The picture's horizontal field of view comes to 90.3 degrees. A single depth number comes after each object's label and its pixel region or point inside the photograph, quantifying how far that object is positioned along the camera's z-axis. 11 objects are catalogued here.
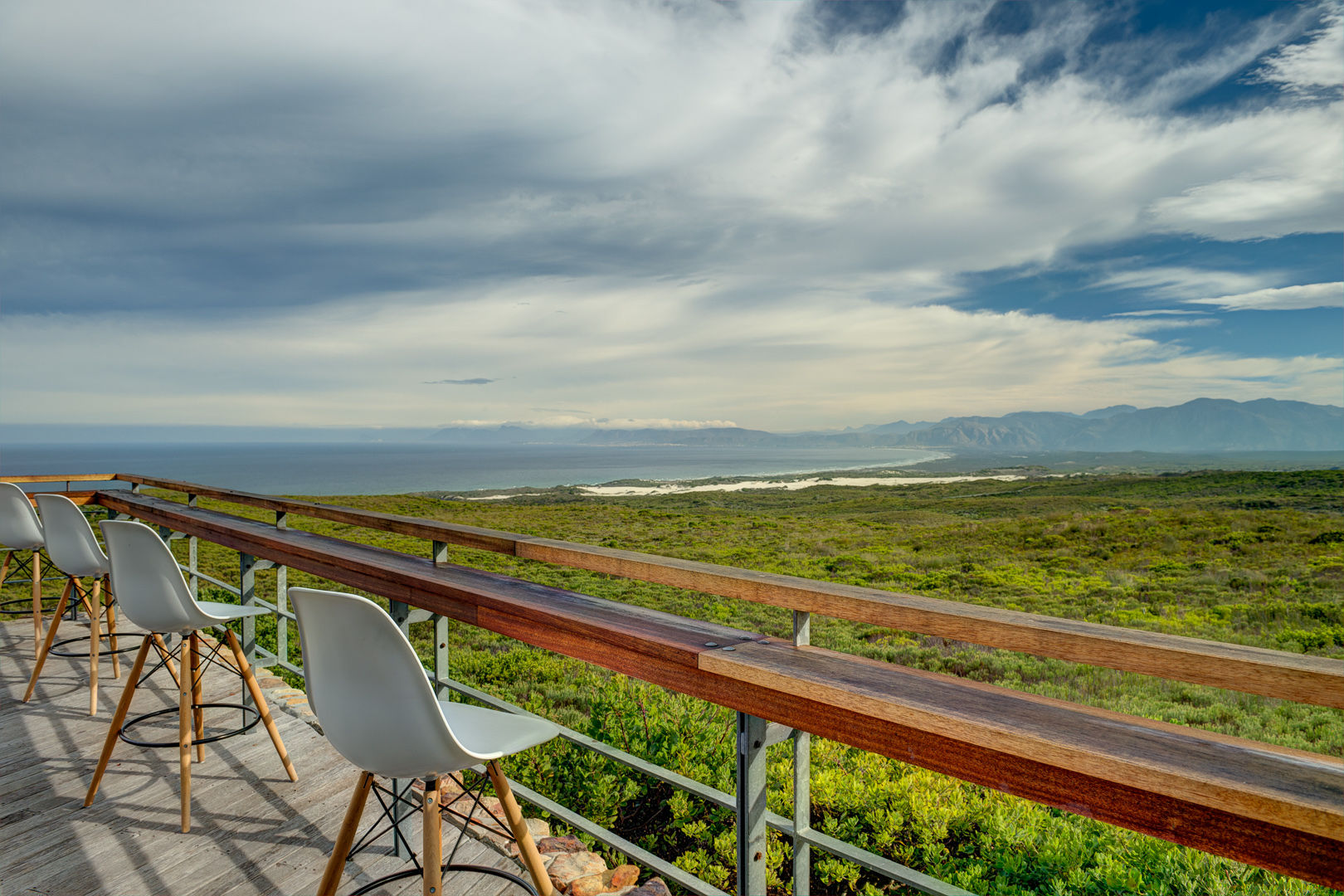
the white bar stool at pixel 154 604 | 2.35
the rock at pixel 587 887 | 2.26
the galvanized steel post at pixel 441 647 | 2.19
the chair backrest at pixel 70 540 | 3.24
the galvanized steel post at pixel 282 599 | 3.27
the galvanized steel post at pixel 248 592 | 3.00
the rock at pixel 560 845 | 2.53
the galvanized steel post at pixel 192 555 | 4.16
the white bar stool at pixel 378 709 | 1.31
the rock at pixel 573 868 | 2.34
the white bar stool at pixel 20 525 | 3.96
